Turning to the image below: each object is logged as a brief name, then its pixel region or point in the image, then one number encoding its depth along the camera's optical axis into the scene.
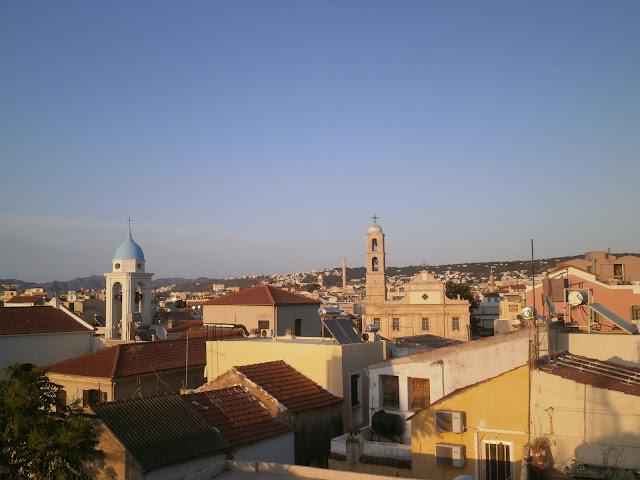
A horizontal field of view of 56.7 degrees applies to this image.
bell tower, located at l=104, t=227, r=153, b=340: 38.31
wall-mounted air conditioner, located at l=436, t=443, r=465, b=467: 11.04
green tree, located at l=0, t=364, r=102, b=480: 9.11
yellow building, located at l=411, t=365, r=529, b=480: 10.55
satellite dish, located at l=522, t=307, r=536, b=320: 13.43
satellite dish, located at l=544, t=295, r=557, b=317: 14.60
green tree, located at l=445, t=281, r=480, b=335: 73.25
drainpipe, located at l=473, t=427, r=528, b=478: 10.77
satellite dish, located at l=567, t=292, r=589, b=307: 13.87
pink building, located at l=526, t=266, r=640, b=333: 21.45
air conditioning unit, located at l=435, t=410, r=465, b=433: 10.97
